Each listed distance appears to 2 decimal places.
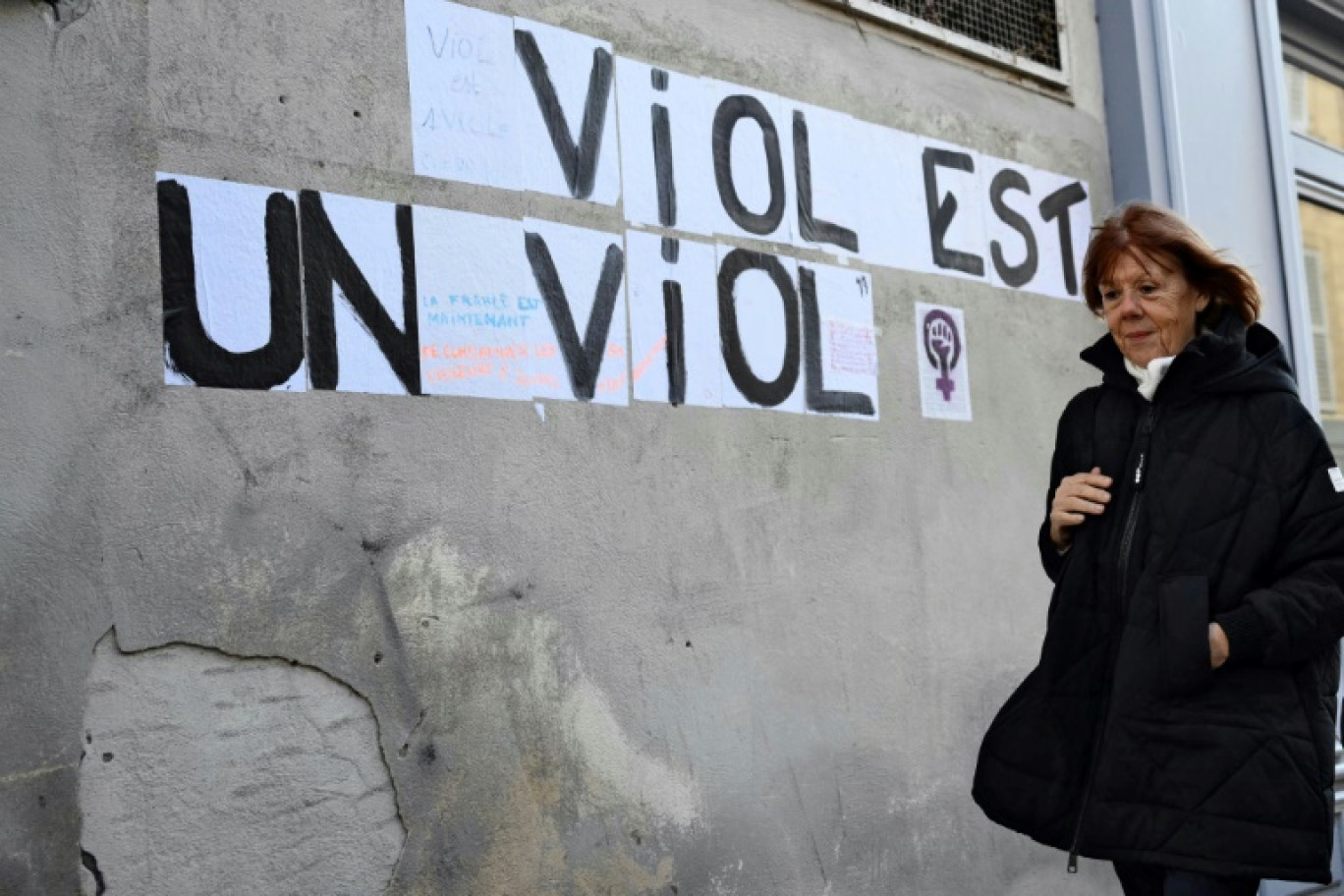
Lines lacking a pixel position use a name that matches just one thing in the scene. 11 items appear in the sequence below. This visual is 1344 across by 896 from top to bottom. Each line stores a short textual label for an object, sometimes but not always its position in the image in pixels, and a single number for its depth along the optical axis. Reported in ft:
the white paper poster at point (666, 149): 13.96
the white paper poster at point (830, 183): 15.44
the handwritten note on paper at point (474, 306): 12.25
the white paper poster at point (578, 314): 12.96
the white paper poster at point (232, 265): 10.96
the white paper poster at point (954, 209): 16.83
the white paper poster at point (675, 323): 13.73
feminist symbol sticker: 16.40
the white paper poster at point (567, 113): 13.17
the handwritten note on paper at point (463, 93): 12.46
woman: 9.02
